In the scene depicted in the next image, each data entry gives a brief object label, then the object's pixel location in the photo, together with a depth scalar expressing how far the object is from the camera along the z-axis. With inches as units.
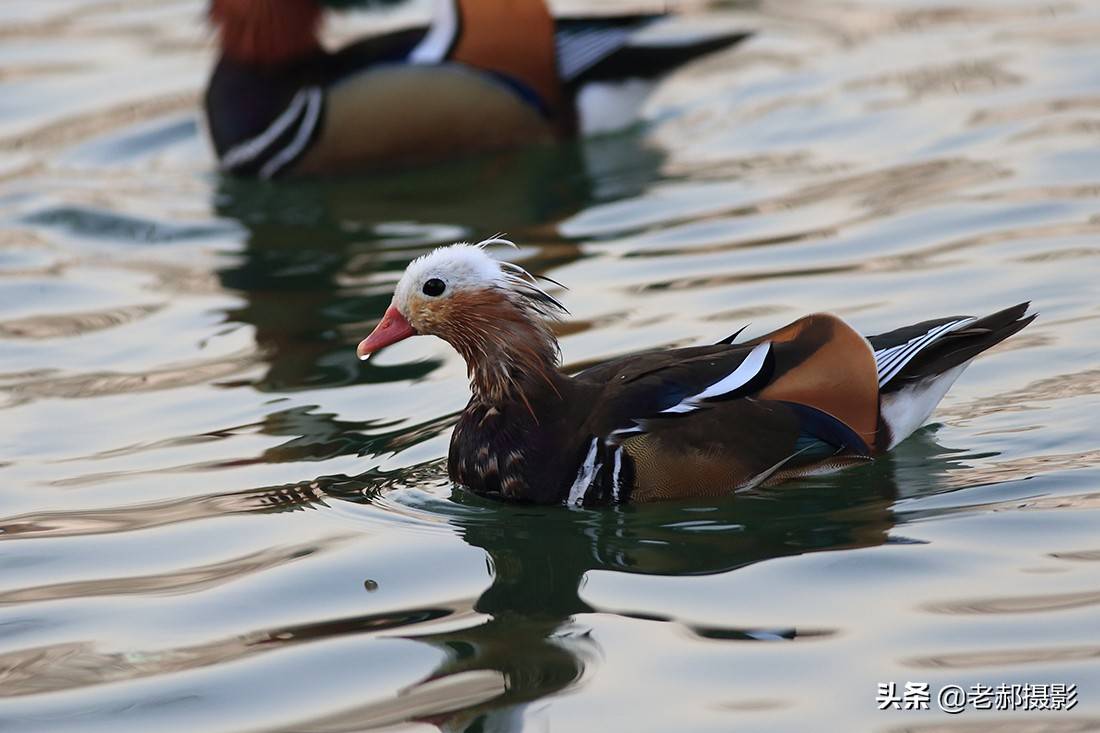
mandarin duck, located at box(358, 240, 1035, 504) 488.1
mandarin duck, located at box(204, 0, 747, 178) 872.3
